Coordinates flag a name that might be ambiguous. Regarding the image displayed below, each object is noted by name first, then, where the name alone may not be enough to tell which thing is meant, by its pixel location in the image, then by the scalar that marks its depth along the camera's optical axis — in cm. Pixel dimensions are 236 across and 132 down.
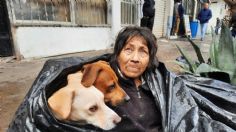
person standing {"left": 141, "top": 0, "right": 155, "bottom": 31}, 574
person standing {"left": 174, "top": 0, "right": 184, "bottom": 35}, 834
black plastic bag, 96
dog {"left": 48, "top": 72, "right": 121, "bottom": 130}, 91
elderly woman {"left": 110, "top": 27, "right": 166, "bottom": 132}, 113
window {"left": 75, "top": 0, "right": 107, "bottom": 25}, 468
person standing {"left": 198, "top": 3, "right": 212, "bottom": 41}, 805
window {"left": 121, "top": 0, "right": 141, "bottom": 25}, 597
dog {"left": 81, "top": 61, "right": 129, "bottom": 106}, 96
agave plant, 159
